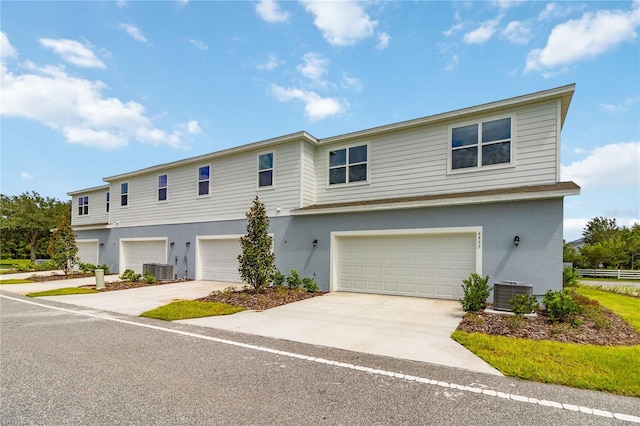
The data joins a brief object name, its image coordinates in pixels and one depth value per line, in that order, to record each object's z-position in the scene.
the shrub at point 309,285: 11.64
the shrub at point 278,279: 11.79
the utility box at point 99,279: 13.04
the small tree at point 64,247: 17.47
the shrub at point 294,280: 11.80
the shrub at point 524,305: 7.08
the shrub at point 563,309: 6.72
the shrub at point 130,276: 14.98
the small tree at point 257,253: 10.68
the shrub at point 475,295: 8.02
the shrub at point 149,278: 14.47
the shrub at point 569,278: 10.89
